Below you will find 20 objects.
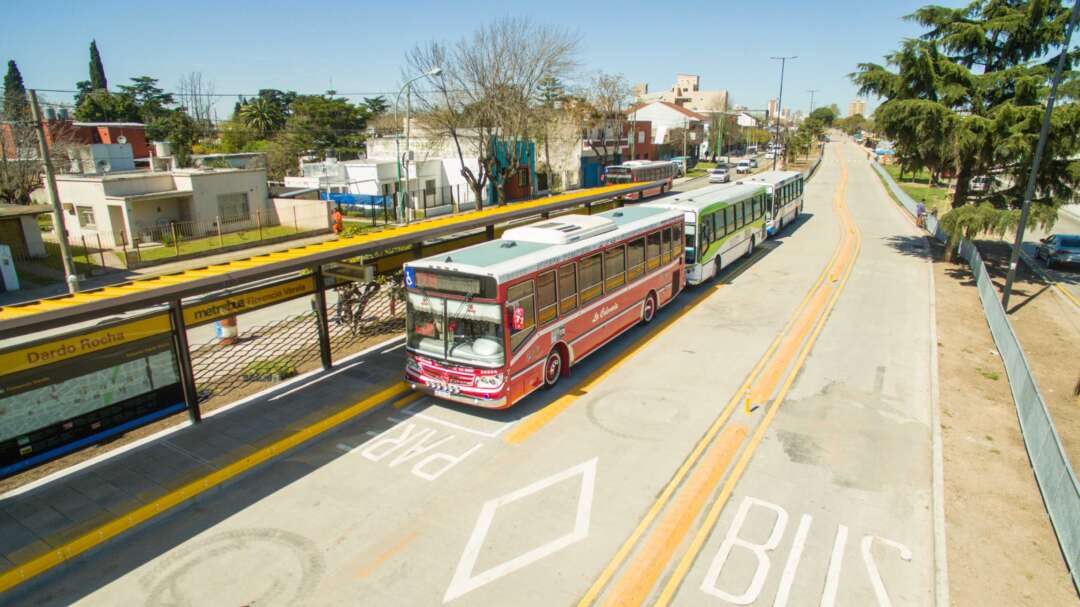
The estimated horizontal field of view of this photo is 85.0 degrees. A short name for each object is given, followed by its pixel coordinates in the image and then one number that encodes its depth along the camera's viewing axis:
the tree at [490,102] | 38.84
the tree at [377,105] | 93.82
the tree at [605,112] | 61.44
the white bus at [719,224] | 20.42
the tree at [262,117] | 70.75
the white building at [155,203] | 30.81
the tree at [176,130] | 66.38
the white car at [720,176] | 60.03
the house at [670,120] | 95.12
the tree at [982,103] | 20.67
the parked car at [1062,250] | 25.17
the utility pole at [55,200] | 16.94
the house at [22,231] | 27.00
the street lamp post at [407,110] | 26.08
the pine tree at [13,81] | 85.77
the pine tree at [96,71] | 92.00
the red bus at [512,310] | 10.97
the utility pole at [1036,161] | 17.36
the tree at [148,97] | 83.22
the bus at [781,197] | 29.66
